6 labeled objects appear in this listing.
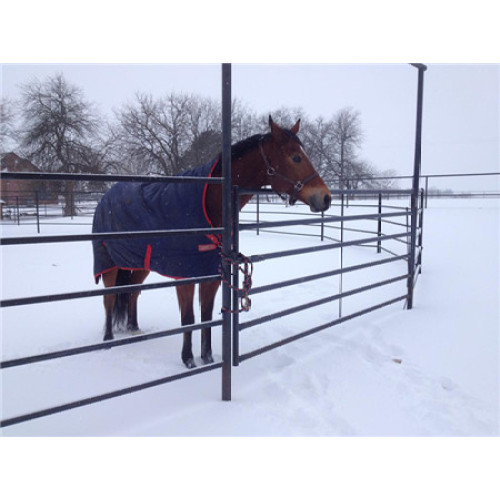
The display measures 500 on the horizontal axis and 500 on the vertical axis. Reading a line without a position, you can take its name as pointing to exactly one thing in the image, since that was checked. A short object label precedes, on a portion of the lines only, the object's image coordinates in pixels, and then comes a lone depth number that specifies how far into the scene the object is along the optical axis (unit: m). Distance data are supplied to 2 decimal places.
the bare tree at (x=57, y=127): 20.00
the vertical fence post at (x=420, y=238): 5.64
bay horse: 2.62
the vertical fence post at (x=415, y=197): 4.39
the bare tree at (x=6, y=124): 19.34
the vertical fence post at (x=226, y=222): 2.22
